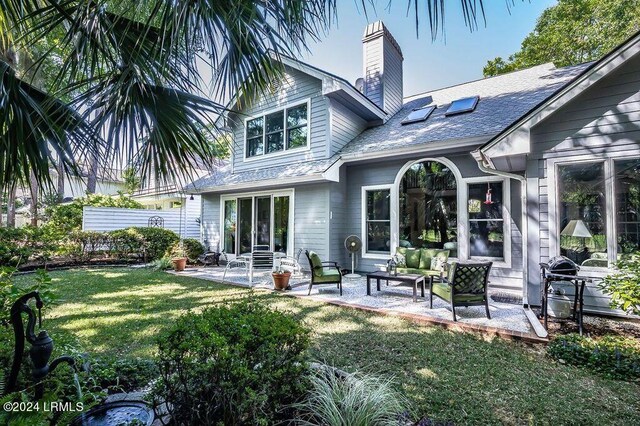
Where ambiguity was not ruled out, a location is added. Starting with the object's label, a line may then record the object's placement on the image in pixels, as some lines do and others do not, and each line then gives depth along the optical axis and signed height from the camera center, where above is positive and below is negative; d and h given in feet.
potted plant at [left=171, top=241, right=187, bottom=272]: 32.48 -3.38
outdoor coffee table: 19.77 -3.25
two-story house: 16.67 +4.56
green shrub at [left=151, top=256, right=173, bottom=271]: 33.14 -4.01
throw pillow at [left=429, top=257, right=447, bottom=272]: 22.09 -2.54
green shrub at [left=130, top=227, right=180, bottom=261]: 38.99 -1.94
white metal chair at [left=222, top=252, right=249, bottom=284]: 26.96 -4.14
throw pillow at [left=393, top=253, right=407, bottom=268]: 24.23 -2.56
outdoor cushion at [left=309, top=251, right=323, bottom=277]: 21.98 -2.64
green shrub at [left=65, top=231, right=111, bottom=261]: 35.17 -2.05
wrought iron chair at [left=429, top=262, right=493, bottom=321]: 16.15 -2.92
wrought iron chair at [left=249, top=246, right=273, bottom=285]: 28.17 -2.91
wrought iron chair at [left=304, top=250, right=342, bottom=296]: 21.94 -3.37
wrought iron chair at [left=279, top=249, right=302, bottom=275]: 27.71 -3.37
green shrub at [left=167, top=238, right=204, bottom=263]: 37.40 -2.65
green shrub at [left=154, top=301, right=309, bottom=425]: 5.94 -2.87
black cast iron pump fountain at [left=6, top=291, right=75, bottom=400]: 4.68 -1.85
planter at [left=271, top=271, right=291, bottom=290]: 23.48 -3.95
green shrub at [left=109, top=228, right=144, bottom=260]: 37.78 -2.01
